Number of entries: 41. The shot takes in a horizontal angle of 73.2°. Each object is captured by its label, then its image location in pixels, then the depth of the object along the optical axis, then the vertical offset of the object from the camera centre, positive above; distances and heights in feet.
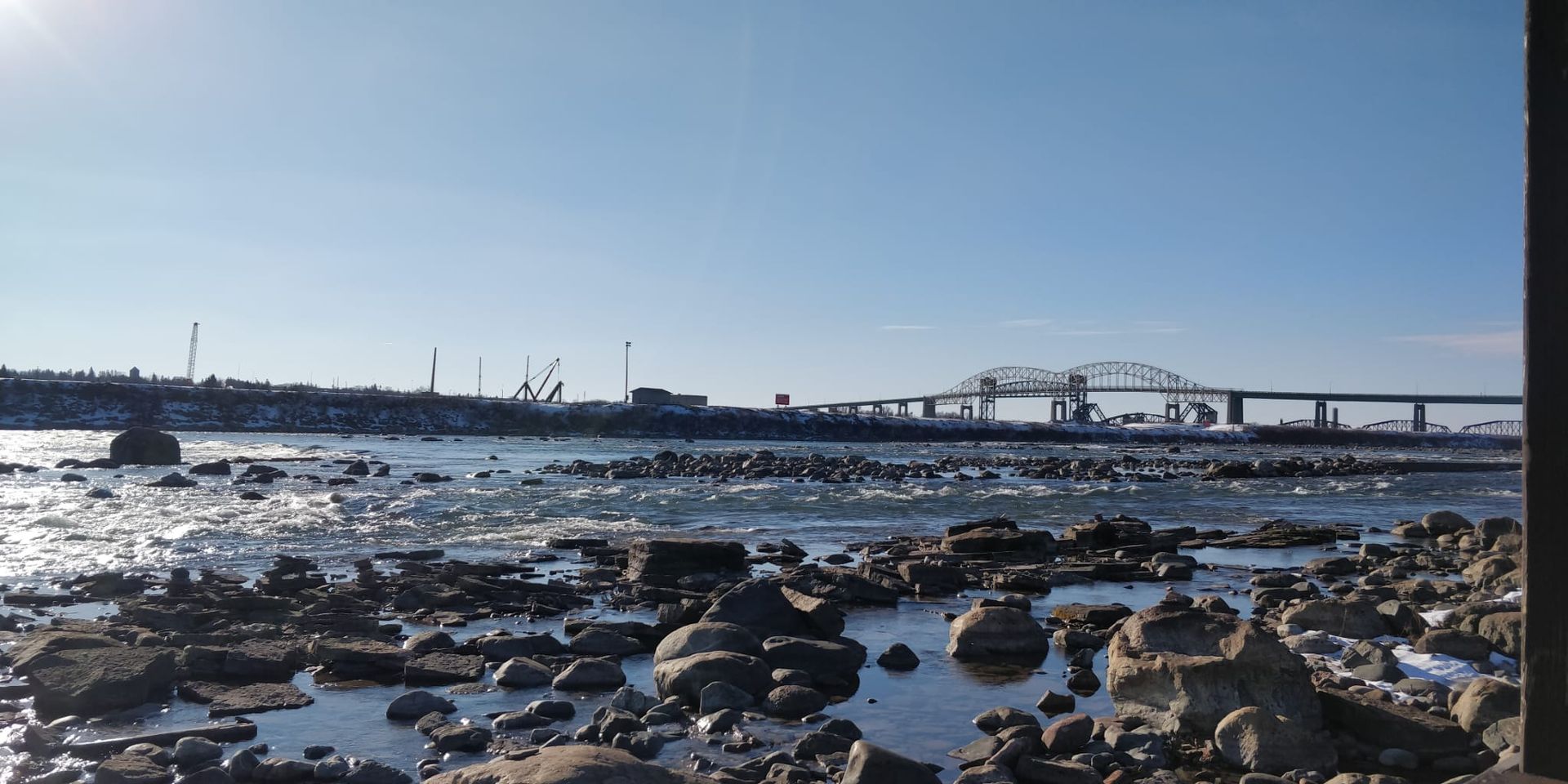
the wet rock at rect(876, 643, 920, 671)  32.12 -6.93
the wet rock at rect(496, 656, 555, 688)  29.17 -7.01
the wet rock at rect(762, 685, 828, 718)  26.58 -6.92
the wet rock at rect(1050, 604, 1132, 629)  38.45 -6.54
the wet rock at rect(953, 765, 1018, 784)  20.92 -6.80
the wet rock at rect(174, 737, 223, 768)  21.87 -7.06
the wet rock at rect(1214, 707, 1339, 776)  22.03 -6.41
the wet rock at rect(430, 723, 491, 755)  23.20 -7.03
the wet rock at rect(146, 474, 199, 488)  102.01 -6.66
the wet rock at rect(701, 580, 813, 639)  34.94 -6.12
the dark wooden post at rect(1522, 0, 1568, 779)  11.34 +0.83
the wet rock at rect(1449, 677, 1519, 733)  23.34 -5.72
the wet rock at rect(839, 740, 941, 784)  20.24 -6.50
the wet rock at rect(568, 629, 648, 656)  33.63 -7.02
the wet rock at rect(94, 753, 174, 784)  20.37 -7.05
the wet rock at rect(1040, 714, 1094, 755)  23.16 -6.59
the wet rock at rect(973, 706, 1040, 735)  25.12 -6.78
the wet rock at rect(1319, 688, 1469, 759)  22.82 -6.20
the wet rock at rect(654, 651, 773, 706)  27.81 -6.56
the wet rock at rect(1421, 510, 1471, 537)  75.77 -5.46
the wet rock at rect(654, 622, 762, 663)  30.81 -6.28
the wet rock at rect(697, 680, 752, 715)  26.61 -6.86
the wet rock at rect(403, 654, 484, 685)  29.63 -7.10
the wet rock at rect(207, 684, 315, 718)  26.13 -7.23
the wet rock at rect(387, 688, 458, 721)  25.76 -7.06
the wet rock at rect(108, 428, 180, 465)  133.80 -4.69
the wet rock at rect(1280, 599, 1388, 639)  34.81 -5.80
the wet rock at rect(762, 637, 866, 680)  30.78 -6.66
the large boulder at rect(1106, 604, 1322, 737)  24.09 -5.63
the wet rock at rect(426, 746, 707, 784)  16.85 -5.63
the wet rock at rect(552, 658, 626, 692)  29.12 -7.01
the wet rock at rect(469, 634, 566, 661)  32.30 -6.94
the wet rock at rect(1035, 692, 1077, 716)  26.91 -6.84
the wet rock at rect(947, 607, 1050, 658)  33.37 -6.41
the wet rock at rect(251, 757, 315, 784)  21.20 -7.17
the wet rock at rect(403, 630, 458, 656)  32.63 -6.96
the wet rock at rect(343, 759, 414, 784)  20.98 -7.10
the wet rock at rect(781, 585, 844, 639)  35.53 -6.28
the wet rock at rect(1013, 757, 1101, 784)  21.13 -6.77
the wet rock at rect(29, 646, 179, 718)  25.31 -6.65
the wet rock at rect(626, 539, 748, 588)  49.96 -6.43
